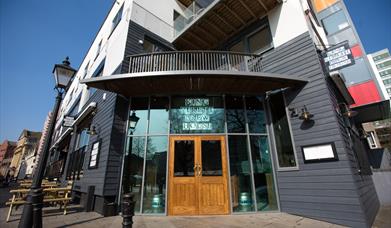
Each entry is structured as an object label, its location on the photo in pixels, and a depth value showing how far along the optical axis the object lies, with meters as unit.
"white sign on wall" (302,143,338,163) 4.56
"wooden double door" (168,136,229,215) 5.37
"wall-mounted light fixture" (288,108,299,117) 5.46
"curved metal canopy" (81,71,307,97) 5.36
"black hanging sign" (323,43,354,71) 5.15
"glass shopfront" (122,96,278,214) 5.55
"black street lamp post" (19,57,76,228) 3.30
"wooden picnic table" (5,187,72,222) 5.29
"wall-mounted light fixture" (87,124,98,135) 6.93
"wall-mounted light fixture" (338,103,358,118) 5.94
